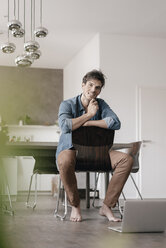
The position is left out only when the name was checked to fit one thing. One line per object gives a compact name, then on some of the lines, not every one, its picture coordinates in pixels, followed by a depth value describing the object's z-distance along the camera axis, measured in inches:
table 159.9
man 132.4
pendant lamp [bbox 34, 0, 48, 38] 210.5
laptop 104.2
